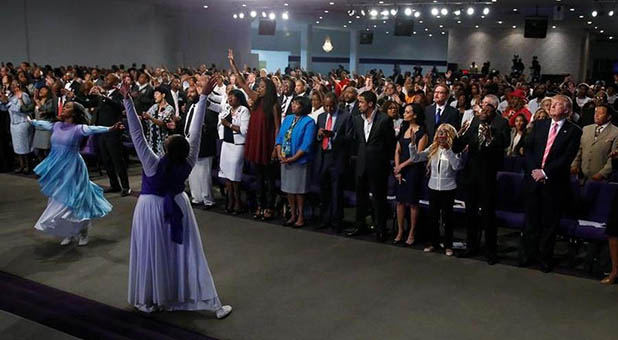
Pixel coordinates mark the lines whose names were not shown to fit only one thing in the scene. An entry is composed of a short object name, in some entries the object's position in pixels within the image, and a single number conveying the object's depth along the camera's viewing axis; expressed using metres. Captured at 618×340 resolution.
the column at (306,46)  32.12
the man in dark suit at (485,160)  5.75
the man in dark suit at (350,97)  8.82
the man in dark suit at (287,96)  8.56
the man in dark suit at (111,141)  8.59
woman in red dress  7.15
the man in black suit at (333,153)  6.71
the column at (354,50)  35.22
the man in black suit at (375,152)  6.34
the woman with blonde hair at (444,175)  5.89
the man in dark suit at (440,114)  6.52
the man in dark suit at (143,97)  9.63
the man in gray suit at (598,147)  6.36
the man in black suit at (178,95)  10.10
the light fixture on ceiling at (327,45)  21.08
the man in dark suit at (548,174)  5.42
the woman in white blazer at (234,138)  7.41
